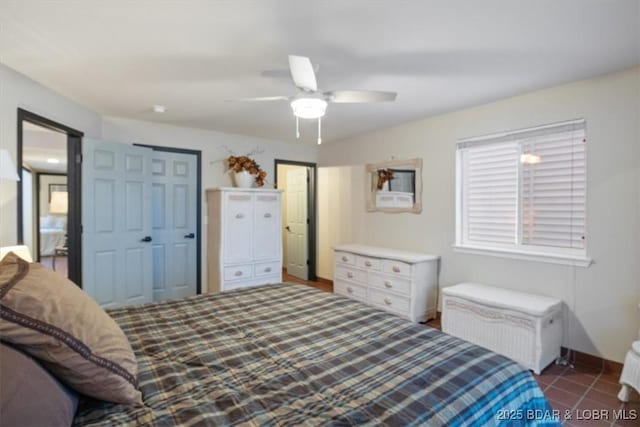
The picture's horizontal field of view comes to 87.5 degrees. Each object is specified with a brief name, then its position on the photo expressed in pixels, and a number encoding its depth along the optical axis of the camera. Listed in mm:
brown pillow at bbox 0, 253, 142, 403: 898
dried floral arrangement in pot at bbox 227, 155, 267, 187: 4333
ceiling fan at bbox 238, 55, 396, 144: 1997
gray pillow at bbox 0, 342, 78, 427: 764
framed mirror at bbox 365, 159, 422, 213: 3967
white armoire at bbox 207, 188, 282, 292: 4023
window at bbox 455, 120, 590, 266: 2764
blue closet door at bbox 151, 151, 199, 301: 4090
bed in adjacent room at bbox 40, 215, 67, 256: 7363
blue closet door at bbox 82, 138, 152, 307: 3334
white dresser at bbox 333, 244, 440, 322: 3516
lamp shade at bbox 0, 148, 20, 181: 1880
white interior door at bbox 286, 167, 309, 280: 5723
